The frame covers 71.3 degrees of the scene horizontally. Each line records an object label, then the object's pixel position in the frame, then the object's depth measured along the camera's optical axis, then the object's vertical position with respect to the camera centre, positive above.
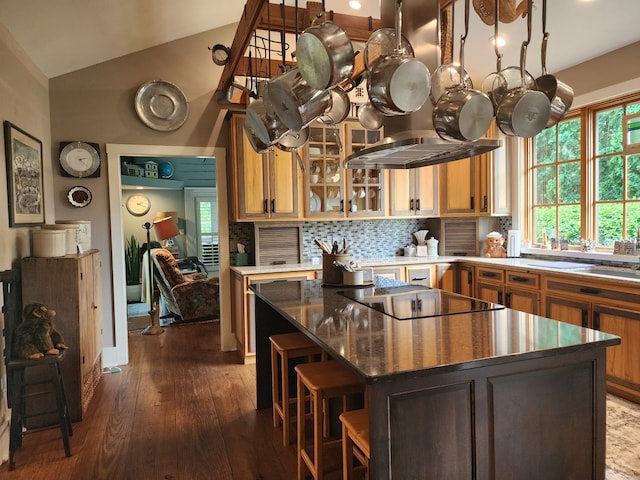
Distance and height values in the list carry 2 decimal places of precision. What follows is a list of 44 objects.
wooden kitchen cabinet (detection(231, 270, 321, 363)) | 4.05 -0.68
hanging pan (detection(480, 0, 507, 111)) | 2.02 +0.66
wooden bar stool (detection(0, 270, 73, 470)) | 2.53 -0.84
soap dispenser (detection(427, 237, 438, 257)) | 5.03 -0.25
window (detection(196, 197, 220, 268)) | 8.52 -0.02
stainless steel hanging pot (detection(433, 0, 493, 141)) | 1.79 +0.45
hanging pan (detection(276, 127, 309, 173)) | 2.37 +0.47
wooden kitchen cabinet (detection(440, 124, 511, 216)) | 4.68 +0.42
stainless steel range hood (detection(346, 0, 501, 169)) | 2.18 +0.52
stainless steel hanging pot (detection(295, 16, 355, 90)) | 1.49 +0.58
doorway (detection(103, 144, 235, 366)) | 4.16 +0.19
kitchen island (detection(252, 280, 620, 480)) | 1.41 -0.59
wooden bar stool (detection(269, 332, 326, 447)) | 2.58 -0.79
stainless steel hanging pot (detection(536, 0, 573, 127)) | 1.99 +0.58
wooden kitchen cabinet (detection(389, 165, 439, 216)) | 4.82 +0.38
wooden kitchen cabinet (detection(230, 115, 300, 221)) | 4.25 +0.45
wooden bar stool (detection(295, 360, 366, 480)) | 2.01 -0.76
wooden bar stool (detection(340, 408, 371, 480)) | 1.62 -0.78
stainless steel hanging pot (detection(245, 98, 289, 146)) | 2.03 +0.48
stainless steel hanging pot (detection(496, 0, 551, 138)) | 1.82 +0.47
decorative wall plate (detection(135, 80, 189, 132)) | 4.19 +1.19
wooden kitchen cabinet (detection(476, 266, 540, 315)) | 3.83 -0.59
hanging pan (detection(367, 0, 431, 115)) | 1.60 +0.53
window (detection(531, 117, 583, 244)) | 4.19 +0.39
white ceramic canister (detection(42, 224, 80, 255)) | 3.21 -0.02
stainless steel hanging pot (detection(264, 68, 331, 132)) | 1.72 +0.51
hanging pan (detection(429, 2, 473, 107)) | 2.22 +0.75
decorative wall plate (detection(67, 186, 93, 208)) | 4.03 +0.33
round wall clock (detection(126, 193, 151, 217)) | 8.20 +0.50
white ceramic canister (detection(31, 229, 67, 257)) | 2.96 -0.06
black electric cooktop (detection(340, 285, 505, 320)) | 2.14 -0.41
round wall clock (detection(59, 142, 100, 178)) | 3.98 +0.66
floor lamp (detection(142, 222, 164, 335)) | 5.36 -1.05
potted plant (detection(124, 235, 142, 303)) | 7.54 -0.65
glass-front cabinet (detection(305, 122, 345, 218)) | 4.52 +0.54
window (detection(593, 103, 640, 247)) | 3.68 +0.35
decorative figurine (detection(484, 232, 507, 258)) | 4.77 -0.25
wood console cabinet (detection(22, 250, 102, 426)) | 2.92 -0.45
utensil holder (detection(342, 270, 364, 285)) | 2.91 -0.33
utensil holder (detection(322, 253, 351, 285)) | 2.96 -0.27
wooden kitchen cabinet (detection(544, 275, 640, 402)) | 3.06 -0.70
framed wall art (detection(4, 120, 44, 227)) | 2.81 +0.40
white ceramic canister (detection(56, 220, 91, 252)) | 3.48 +0.00
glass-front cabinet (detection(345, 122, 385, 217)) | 4.64 +0.45
